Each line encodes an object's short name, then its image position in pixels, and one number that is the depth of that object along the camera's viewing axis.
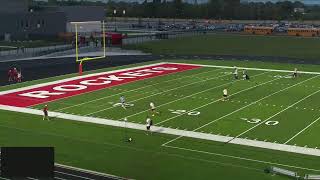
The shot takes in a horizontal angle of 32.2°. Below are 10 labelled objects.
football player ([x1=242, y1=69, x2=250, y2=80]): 40.71
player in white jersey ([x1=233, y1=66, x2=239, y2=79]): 40.62
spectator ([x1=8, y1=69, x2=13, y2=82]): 39.89
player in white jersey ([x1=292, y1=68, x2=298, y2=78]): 42.18
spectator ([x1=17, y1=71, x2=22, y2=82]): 39.28
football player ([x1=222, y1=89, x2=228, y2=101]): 32.01
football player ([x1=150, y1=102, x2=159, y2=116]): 28.12
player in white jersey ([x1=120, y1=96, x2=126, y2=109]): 30.44
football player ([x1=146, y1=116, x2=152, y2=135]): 24.67
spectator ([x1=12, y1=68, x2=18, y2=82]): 39.62
